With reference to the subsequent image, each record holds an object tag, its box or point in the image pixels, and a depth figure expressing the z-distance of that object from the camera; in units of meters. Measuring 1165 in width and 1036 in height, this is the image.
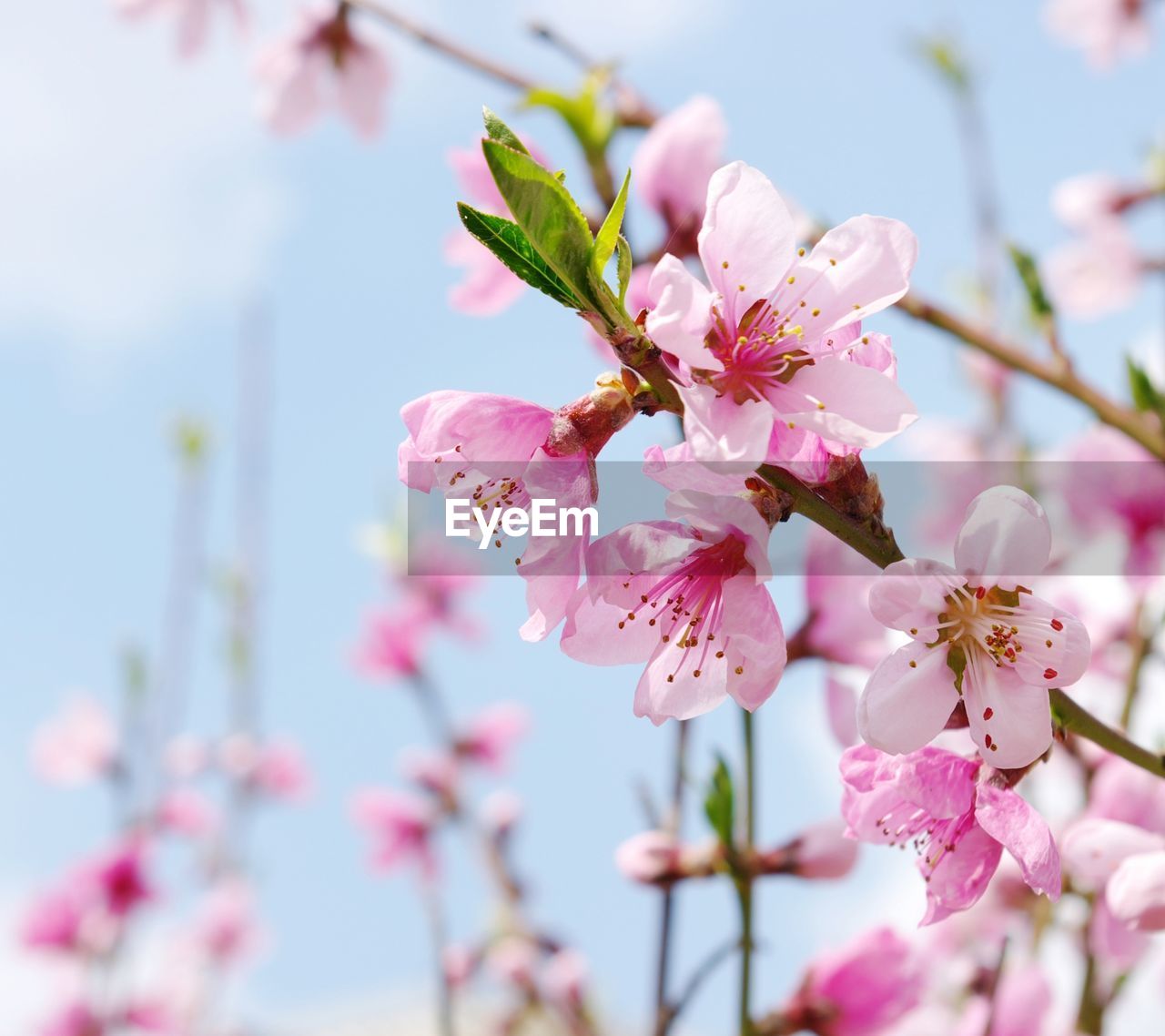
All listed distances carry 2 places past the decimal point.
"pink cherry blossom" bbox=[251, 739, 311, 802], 2.36
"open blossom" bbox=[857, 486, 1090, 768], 0.29
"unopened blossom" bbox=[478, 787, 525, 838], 1.62
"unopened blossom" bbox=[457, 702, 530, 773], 1.85
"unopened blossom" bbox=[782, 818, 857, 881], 0.40
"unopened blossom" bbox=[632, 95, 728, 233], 0.44
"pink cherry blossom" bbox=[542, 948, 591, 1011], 0.60
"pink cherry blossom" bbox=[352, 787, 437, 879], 1.83
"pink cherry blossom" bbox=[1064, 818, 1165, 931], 0.31
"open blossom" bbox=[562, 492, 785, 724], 0.29
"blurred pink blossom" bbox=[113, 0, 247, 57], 1.44
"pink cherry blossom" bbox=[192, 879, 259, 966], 2.02
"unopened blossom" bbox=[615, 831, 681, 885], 0.40
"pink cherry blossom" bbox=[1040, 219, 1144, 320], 1.60
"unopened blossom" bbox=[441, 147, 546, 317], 0.40
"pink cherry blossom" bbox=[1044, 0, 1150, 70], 1.75
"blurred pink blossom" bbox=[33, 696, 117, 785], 2.22
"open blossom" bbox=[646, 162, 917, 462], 0.29
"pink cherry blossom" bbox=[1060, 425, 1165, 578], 0.54
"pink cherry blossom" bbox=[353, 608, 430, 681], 1.91
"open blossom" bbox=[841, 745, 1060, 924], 0.30
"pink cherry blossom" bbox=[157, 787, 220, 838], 2.18
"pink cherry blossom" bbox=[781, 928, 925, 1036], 0.40
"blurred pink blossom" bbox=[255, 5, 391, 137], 1.37
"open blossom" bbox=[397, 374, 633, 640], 0.30
